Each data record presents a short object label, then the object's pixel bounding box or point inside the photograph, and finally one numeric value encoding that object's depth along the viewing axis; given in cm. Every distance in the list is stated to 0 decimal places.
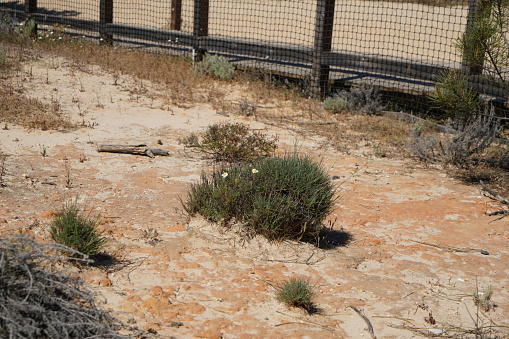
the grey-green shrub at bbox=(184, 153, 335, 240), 845
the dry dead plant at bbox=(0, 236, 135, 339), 471
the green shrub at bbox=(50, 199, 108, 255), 692
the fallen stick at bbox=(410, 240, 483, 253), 887
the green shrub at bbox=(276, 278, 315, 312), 662
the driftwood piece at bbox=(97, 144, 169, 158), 1210
